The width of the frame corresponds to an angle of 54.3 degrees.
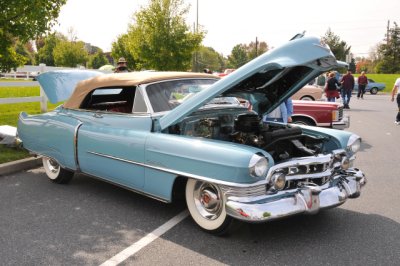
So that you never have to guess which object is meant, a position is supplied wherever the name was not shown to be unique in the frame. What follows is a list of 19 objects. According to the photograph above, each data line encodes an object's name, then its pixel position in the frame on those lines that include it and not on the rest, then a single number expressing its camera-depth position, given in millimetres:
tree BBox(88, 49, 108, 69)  57688
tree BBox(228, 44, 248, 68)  78125
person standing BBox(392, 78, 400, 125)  11273
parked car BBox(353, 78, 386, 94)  32384
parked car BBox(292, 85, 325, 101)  14695
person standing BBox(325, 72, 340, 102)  12656
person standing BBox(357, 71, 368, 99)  23127
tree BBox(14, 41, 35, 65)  54406
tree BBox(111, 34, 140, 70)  34250
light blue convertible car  3303
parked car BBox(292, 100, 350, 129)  8578
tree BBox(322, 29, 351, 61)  57631
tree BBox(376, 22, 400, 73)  58594
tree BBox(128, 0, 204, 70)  17484
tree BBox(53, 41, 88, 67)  51156
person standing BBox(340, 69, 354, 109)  16156
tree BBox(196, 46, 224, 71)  87812
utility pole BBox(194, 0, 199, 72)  18352
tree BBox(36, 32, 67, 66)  61625
